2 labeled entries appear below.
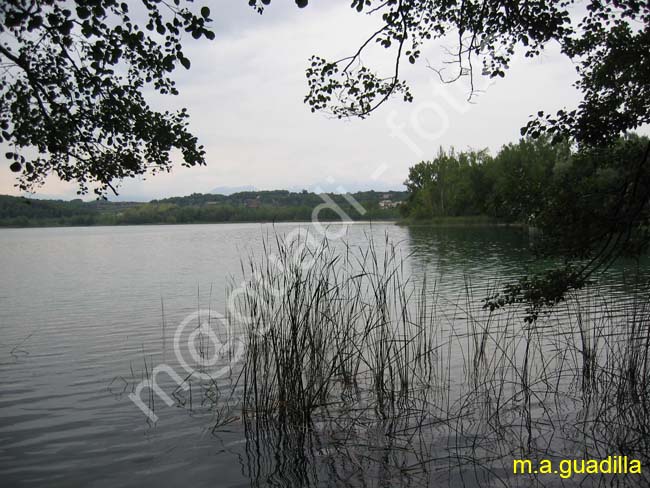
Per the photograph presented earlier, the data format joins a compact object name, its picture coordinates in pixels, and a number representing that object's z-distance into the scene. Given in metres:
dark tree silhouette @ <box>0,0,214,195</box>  4.01
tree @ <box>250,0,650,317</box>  4.38
